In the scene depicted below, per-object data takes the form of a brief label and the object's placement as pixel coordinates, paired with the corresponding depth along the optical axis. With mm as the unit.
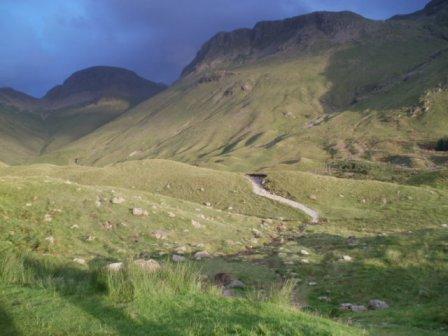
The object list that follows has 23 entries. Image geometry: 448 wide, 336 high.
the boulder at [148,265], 16047
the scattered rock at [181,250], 27531
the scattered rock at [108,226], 30712
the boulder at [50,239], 26847
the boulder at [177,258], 25028
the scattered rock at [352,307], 18062
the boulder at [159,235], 30844
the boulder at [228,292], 18628
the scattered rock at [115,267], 15652
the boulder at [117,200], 34462
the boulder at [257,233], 35075
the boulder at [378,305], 18378
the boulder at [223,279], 20928
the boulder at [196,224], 33909
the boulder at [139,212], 33594
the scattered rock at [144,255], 25972
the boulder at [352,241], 29342
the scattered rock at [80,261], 23064
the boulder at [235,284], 20631
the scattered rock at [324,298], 19406
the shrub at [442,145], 123538
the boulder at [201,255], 26383
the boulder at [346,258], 24584
